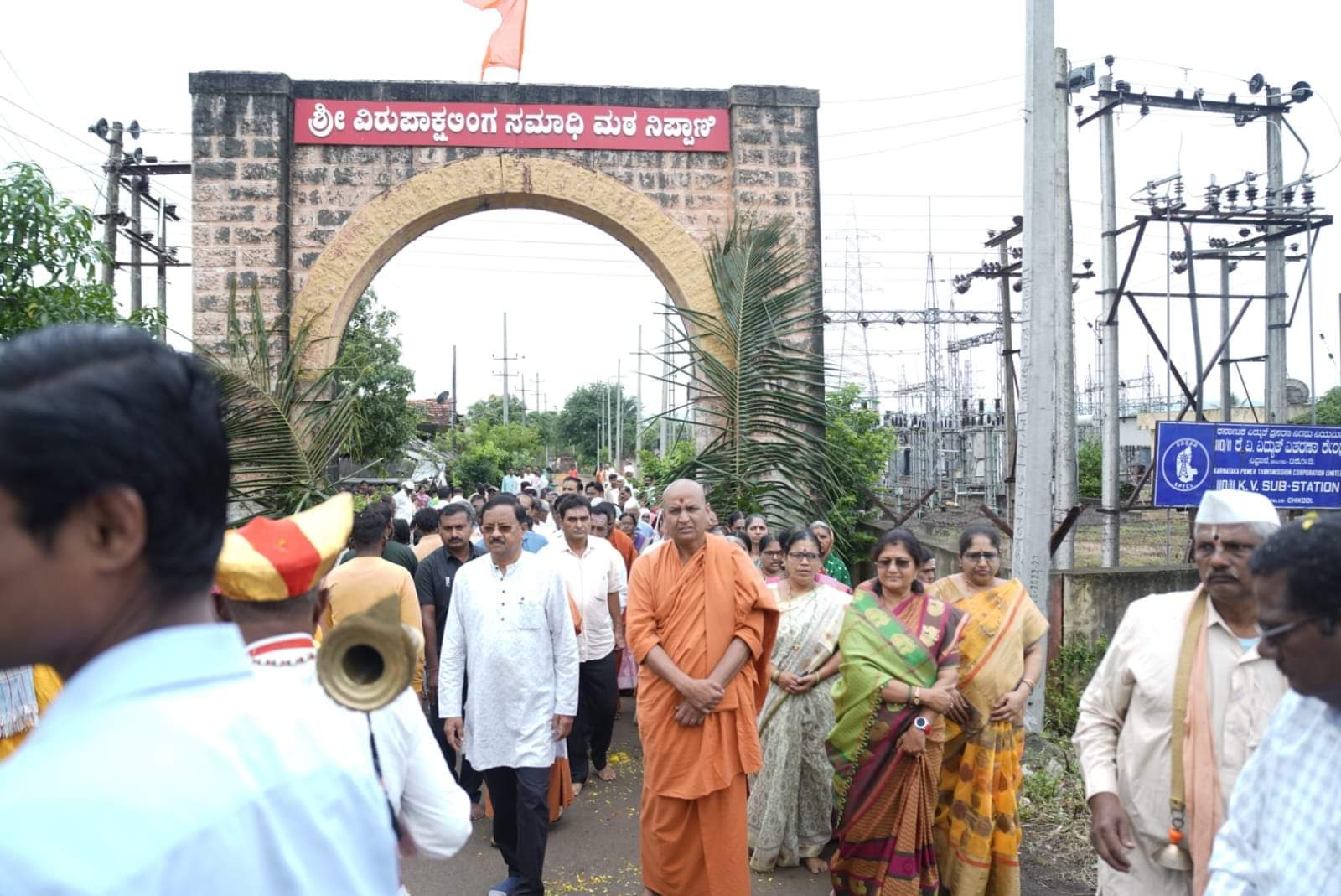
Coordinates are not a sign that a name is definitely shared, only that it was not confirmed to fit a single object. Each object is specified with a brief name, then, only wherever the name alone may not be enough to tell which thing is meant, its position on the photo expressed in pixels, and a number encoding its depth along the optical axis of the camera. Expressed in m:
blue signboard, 7.88
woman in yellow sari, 4.55
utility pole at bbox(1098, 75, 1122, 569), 11.53
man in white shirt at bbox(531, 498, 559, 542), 9.85
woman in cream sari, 5.27
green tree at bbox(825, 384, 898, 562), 10.17
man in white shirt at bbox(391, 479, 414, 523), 14.50
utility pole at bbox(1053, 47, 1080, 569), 9.75
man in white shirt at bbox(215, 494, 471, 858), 2.10
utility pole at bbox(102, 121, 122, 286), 15.03
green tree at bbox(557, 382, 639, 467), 63.00
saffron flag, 10.23
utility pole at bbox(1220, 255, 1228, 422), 12.62
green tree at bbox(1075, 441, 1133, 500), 23.77
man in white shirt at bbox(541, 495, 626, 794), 6.52
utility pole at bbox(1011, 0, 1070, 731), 6.09
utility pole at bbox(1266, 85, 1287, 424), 11.56
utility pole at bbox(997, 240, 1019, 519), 11.12
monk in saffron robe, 4.33
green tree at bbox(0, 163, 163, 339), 5.57
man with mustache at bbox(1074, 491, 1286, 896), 2.66
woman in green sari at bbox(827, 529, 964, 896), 4.38
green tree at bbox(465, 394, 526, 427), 56.31
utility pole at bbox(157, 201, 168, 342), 16.39
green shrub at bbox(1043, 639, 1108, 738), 6.91
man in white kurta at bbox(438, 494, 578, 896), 4.64
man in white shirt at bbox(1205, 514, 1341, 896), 1.69
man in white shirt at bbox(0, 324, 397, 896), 0.84
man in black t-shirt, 5.96
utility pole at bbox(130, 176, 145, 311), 15.78
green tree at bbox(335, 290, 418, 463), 21.94
